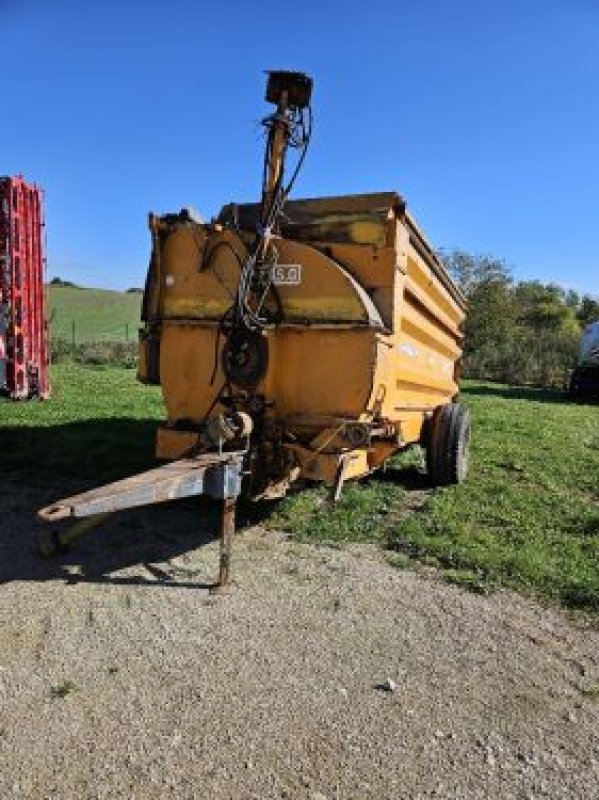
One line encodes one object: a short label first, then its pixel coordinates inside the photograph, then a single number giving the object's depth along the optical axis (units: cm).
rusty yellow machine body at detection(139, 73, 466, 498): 520
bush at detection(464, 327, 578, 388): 2847
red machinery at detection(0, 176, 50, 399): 1166
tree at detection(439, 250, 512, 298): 3922
